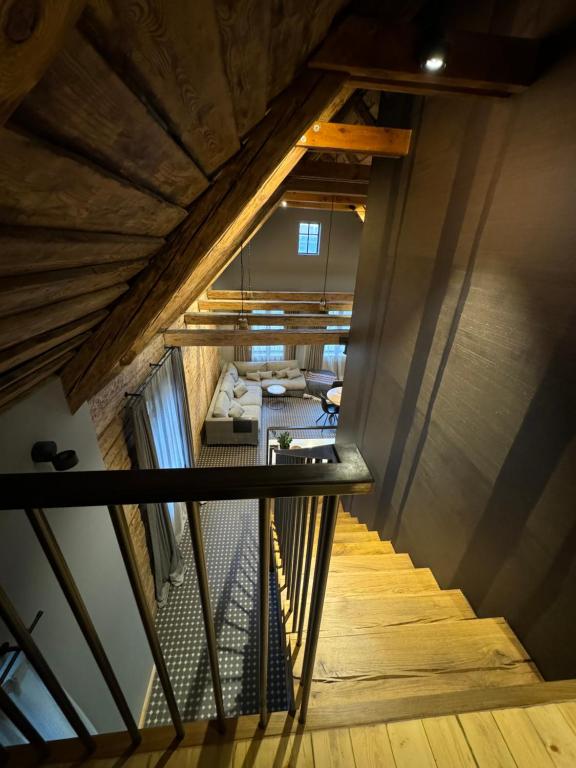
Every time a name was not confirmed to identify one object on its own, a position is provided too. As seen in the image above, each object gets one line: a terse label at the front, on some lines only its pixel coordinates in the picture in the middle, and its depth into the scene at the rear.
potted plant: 5.11
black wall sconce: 1.59
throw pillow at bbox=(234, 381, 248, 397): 7.35
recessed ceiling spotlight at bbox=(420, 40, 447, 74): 1.11
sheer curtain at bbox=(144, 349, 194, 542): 3.42
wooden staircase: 1.11
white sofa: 6.00
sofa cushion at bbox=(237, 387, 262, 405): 7.03
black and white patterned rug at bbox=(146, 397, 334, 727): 2.76
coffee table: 7.52
